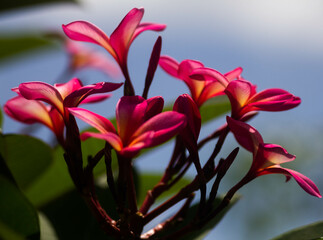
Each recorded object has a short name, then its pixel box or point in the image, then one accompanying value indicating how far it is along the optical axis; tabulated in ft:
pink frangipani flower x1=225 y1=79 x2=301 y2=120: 1.81
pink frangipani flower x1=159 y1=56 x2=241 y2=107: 1.86
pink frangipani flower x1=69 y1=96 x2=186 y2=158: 1.66
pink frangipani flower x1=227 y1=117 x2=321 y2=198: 1.77
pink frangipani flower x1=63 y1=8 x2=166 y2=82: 1.85
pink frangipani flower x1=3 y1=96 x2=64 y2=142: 1.91
